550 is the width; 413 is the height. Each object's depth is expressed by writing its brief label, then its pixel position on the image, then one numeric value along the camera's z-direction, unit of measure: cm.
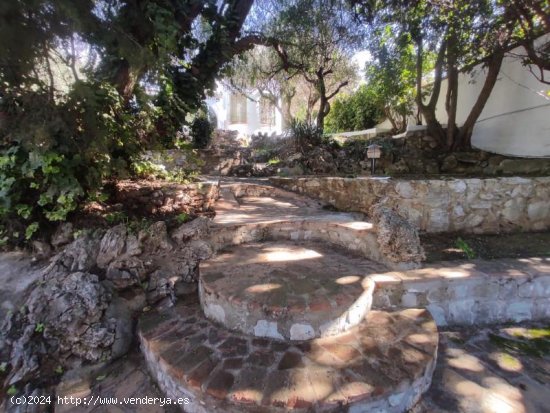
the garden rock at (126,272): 235
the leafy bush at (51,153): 218
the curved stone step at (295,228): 275
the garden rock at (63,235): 264
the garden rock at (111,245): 245
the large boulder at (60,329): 193
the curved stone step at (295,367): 143
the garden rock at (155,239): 260
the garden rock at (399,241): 242
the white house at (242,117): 2033
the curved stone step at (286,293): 183
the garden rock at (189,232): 273
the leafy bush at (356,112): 982
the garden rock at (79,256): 238
